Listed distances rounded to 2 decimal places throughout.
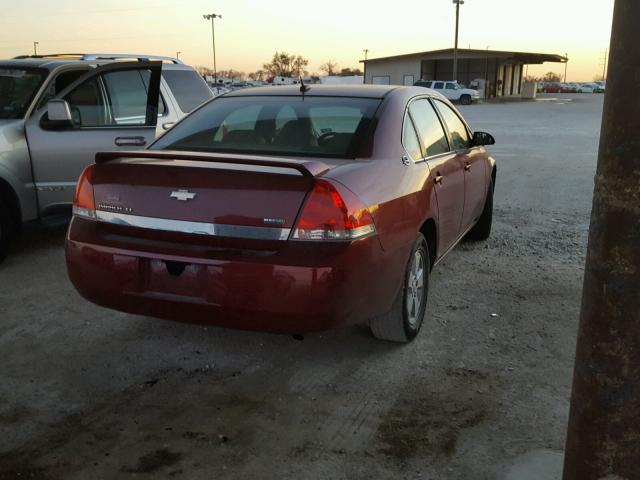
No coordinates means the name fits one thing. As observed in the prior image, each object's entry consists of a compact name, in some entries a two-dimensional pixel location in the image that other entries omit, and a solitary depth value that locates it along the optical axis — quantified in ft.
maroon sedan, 10.17
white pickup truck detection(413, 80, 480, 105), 156.35
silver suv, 18.78
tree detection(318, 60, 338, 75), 390.83
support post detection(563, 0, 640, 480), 6.06
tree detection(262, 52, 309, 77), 335.06
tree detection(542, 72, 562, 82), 547.08
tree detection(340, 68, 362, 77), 355.77
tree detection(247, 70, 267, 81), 348.38
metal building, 208.13
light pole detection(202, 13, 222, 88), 260.21
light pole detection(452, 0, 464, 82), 184.88
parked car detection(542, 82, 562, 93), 330.75
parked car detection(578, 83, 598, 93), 338.54
